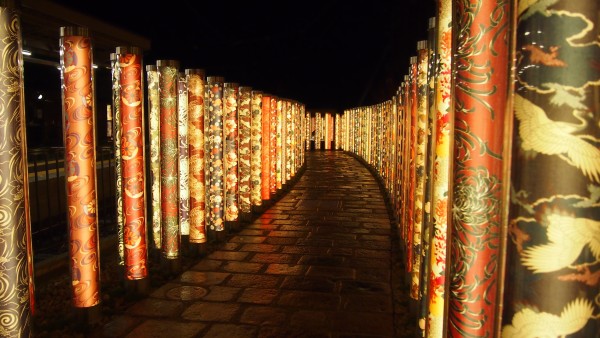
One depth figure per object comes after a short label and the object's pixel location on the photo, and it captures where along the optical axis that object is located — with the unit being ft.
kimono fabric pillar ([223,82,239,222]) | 23.60
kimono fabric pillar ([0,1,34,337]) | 9.42
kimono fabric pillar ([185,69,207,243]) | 19.03
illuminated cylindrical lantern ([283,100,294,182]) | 38.55
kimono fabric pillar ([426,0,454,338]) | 8.38
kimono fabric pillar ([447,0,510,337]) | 6.04
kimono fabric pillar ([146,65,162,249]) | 17.04
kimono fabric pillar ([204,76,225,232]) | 21.84
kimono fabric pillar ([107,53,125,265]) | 14.61
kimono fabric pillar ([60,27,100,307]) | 12.18
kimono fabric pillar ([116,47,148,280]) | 14.39
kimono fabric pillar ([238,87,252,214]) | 26.22
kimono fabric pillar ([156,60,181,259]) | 16.92
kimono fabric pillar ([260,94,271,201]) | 30.37
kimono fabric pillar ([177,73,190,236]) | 18.24
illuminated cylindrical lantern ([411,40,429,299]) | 12.45
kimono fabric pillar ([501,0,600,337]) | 4.45
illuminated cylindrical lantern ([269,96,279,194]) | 31.94
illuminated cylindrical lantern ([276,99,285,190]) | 34.68
